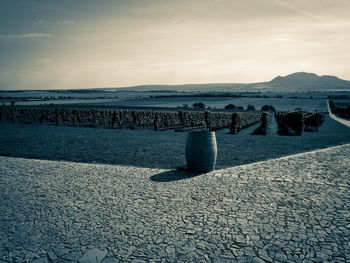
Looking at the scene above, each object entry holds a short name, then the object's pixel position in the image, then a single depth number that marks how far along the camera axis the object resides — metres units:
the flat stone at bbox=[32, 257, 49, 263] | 3.69
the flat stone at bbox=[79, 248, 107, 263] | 3.71
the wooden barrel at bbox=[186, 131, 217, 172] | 7.87
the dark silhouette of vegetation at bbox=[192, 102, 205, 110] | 86.59
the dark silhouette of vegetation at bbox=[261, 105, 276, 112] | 78.26
